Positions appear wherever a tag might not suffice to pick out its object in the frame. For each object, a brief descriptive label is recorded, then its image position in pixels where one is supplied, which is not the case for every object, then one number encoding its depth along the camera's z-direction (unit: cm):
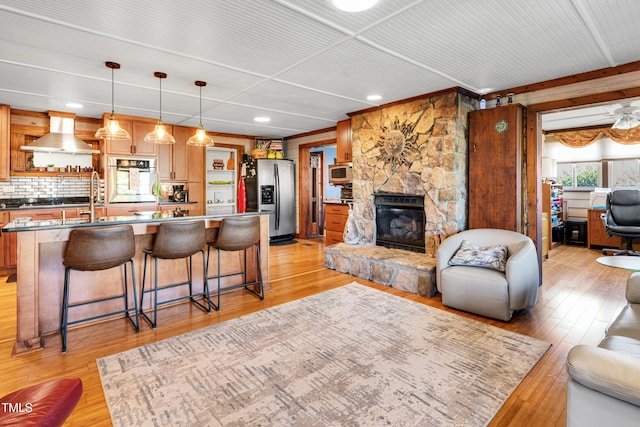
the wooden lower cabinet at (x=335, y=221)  606
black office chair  530
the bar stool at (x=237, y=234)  336
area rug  180
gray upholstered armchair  299
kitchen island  255
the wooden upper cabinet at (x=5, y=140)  467
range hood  475
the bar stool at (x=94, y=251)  256
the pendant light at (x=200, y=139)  388
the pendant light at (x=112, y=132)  336
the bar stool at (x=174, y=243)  301
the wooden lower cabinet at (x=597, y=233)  602
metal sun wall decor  453
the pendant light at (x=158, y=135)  367
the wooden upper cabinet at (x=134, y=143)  545
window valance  594
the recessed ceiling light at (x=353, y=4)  212
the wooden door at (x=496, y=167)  382
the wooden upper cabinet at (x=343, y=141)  575
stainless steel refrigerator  708
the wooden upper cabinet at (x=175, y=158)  600
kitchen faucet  308
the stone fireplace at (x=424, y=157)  411
